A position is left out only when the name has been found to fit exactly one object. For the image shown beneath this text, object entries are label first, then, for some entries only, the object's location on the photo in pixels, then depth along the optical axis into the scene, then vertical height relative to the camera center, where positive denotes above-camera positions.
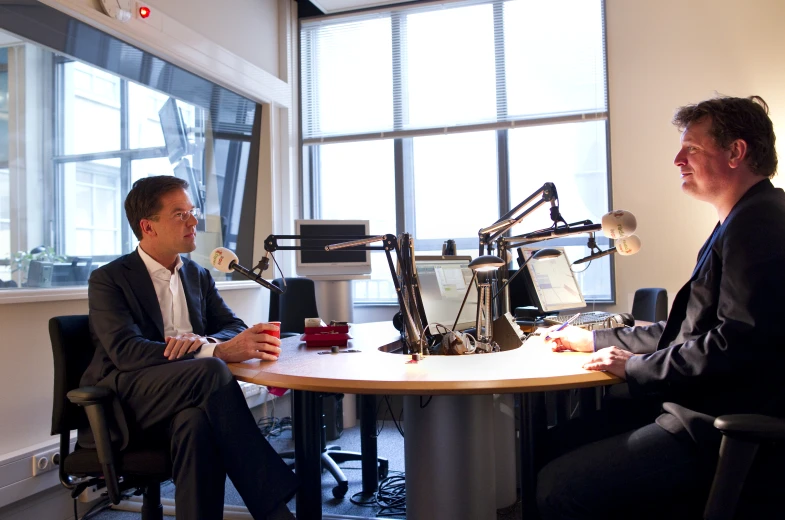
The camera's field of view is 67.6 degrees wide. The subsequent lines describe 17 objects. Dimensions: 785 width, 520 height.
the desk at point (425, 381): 1.39 -0.30
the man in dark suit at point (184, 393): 1.62 -0.36
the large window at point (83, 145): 2.46 +0.63
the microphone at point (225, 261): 1.75 +0.02
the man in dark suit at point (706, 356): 1.28 -0.23
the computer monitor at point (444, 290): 2.29 -0.11
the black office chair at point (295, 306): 3.46 -0.25
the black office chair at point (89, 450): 1.63 -0.51
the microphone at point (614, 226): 1.92 +0.11
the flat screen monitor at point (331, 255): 3.87 +0.06
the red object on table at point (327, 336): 2.19 -0.27
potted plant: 2.44 +0.05
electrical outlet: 2.40 -0.79
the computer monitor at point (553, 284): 2.79 -0.12
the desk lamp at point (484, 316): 2.00 -0.19
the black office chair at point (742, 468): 1.14 -0.43
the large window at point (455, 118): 4.28 +1.11
